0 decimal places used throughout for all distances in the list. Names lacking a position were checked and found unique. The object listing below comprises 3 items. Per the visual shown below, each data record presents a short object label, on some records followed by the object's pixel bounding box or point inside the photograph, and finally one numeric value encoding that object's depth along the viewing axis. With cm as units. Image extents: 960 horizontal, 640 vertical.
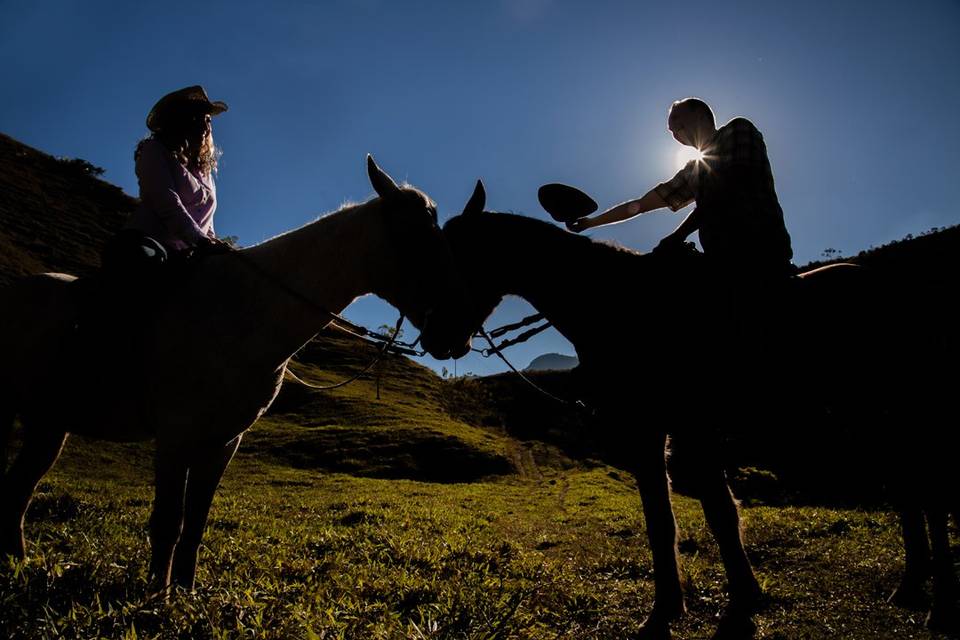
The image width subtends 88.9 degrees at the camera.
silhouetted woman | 384
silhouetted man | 411
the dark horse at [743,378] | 406
